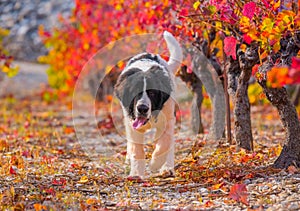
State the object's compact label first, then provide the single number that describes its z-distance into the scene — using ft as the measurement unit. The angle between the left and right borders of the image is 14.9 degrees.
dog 34.21
